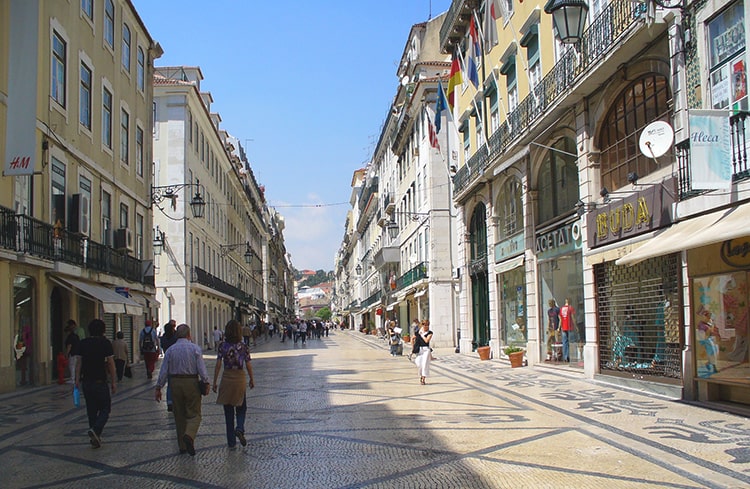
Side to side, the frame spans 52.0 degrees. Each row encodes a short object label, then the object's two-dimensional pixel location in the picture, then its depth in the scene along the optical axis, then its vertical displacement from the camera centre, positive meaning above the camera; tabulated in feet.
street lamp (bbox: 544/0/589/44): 49.55 +18.38
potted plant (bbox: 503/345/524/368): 72.49 -5.08
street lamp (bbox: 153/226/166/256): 121.70 +10.88
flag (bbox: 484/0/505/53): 74.84 +27.93
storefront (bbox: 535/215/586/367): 62.18 +1.57
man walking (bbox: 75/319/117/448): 31.58 -2.74
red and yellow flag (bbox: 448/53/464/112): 82.17 +24.15
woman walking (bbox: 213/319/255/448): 30.30 -2.98
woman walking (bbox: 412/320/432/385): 59.21 -3.58
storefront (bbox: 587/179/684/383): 44.73 +0.34
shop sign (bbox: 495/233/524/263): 76.71 +5.75
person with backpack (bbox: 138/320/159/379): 67.92 -3.16
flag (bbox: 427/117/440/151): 102.68 +22.28
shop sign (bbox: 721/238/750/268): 36.40 +2.18
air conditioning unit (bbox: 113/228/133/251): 84.69 +7.90
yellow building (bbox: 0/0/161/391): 56.13 +12.28
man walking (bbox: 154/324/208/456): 29.40 -2.81
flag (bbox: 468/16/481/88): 78.69 +26.09
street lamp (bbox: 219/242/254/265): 173.83 +13.51
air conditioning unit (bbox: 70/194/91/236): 70.03 +8.99
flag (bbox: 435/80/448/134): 88.79 +23.61
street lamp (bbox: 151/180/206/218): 94.79 +13.23
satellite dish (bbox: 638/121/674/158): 41.57 +8.82
